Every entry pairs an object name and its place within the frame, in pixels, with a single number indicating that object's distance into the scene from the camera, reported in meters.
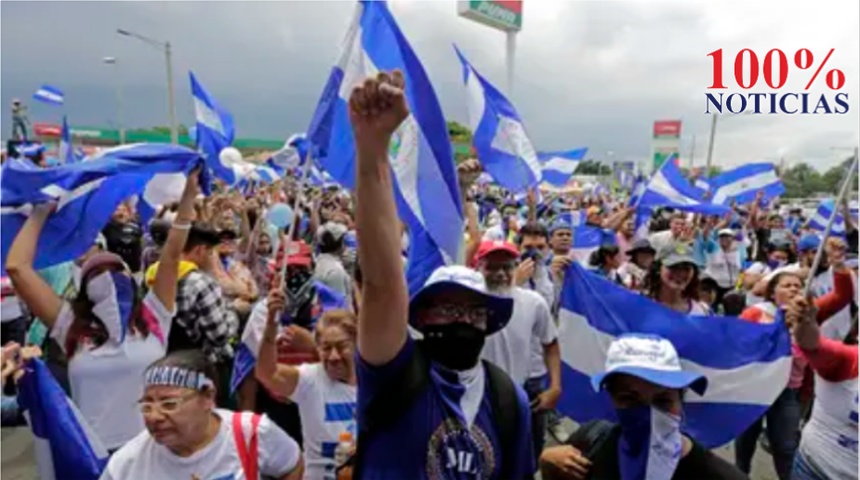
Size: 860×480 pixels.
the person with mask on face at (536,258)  5.18
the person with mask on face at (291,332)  3.57
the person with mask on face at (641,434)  2.10
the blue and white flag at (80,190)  3.37
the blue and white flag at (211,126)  7.21
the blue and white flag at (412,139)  3.10
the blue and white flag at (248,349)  3.49
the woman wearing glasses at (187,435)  2.27
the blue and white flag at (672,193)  8.64
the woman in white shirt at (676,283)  4.42
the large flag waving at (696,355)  3.58
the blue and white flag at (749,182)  10.91
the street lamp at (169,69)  23.95
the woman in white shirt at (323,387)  2.96
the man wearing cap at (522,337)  3.84
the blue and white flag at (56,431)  2.58
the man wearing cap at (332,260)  5.30
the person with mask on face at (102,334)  2.98
